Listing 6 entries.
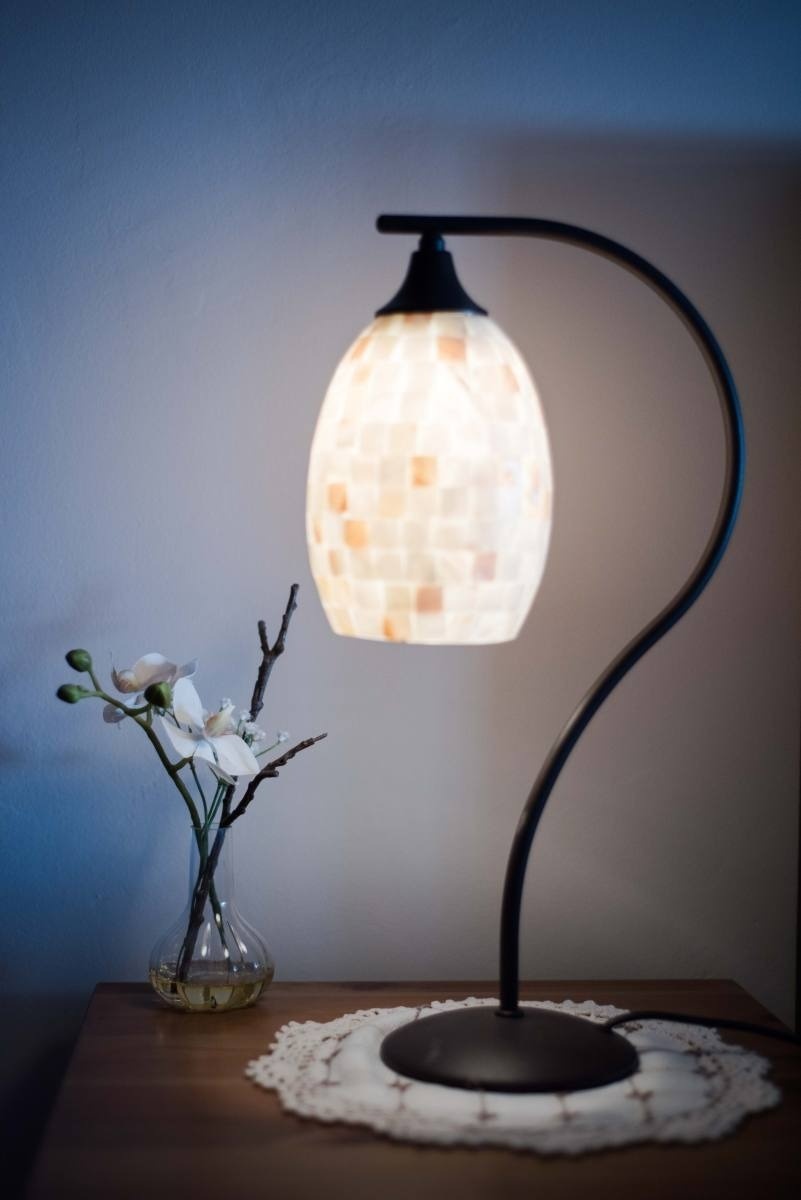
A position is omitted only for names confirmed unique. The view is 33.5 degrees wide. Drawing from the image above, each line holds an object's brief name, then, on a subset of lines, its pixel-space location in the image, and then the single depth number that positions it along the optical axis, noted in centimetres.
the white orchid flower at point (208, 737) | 133
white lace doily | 105
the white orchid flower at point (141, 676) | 137
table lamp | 102
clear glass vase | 135
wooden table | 97
